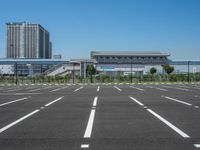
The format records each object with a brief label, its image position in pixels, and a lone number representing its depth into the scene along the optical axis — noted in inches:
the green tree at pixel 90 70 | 2856.3
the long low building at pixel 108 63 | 3312.0
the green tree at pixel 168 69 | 3093.0
